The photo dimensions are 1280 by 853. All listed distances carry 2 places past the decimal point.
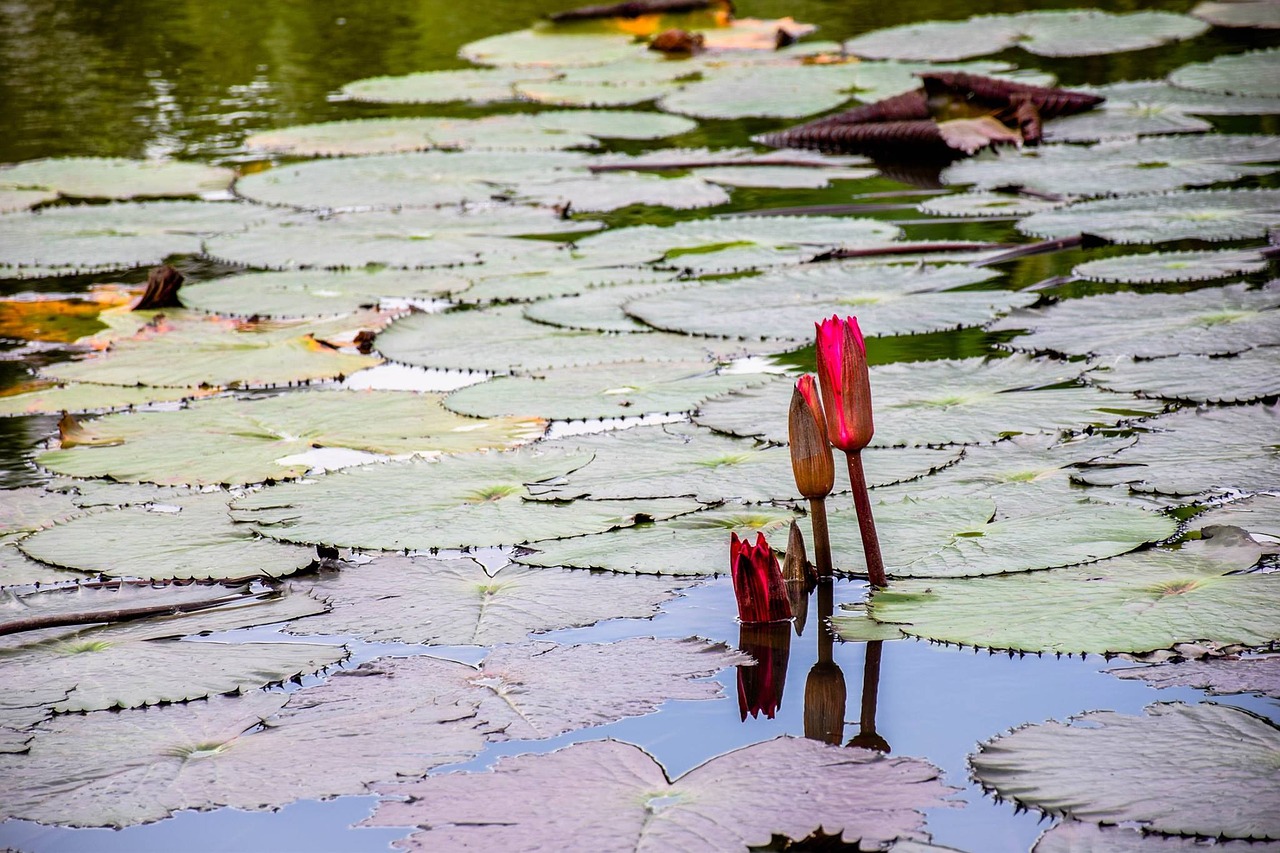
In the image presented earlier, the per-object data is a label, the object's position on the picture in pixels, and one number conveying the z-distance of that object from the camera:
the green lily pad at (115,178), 9.66
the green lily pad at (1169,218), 6.86
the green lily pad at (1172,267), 6.16
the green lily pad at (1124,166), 8.10
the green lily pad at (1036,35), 13.69
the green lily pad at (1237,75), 10.79
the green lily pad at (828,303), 5.82
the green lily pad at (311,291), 6.69
